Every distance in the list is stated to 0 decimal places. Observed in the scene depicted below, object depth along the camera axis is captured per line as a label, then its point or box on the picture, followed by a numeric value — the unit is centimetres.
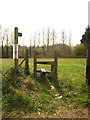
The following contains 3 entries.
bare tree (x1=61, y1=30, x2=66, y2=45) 2420
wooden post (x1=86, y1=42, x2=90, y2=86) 458
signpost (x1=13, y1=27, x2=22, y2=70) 476
